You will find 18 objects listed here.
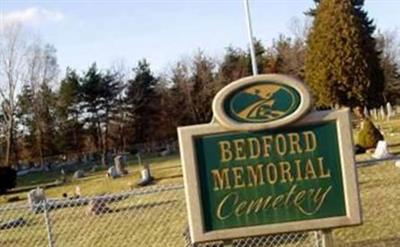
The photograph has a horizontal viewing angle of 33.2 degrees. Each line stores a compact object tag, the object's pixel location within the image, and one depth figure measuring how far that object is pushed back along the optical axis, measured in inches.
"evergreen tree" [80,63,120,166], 2539.4
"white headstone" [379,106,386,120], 2244.5
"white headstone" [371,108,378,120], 2316.4
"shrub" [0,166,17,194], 1378.0
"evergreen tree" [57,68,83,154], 2423.7
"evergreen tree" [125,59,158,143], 2566.4
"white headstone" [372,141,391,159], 856.3
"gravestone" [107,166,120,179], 1284.3
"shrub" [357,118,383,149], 1057.5
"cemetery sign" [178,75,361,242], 233.8
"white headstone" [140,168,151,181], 1045.0
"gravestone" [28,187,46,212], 785.9
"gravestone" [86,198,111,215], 679.1
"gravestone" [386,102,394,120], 2132.3
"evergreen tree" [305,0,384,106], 1544.0
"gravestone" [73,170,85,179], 1517.0
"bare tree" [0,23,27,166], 2252.1
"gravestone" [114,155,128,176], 1298.1
